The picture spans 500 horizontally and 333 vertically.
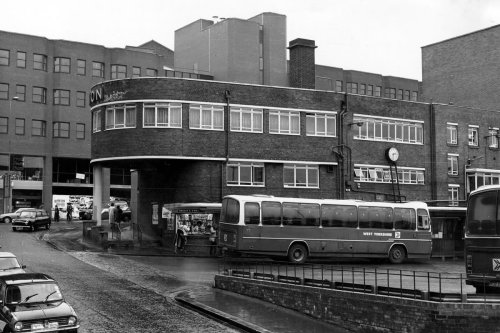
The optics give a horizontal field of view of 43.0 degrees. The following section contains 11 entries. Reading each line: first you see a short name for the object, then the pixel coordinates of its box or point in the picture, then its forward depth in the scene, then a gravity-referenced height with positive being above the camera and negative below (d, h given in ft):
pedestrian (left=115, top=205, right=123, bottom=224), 133.71 -1.79
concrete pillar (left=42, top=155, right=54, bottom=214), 241.55 +9.75
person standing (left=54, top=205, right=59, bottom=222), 199.64 -2.36
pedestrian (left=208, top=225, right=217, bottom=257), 114.98 -6.32
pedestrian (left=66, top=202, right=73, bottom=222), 200.85 -2.04
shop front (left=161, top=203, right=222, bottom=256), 116.47 -3.51
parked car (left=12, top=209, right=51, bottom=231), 153.89 -3.38
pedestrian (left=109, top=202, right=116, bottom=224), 134.21 -1.81
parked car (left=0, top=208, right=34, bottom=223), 194.70 -3.47
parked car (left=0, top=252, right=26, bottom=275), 60.64 -5.59
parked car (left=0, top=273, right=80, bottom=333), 45.34 -7.42
